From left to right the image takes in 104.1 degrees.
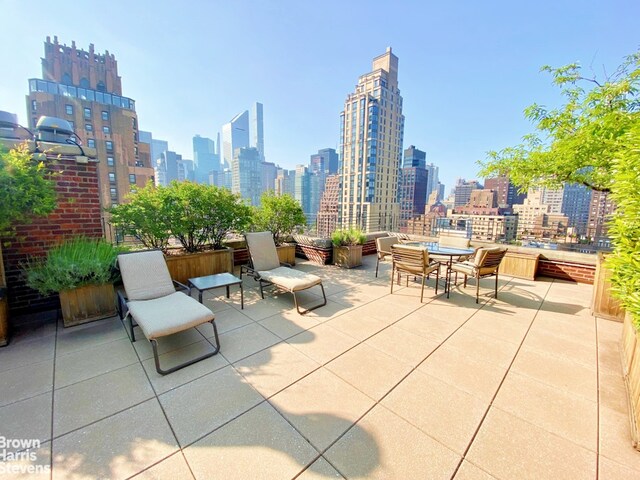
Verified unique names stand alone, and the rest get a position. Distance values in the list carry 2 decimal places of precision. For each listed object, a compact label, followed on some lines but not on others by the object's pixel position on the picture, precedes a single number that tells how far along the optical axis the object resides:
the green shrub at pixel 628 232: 1.66
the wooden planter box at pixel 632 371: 1.65
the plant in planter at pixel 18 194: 2.63
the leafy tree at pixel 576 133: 3.57
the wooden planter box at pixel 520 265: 5.35
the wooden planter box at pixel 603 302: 3.39
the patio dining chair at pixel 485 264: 4.01
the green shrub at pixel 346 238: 6.19
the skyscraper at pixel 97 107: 37.28
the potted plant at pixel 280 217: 6.04
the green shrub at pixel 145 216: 4.13
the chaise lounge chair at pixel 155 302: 2.39
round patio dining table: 4.36
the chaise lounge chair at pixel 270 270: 3.73
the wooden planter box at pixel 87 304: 3.04
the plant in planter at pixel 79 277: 2.97
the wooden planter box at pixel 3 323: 2.63
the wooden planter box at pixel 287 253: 5.94
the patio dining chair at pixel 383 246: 5.55
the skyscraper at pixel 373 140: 55.50
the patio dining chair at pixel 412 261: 4.03
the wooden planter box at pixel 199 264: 4.44
